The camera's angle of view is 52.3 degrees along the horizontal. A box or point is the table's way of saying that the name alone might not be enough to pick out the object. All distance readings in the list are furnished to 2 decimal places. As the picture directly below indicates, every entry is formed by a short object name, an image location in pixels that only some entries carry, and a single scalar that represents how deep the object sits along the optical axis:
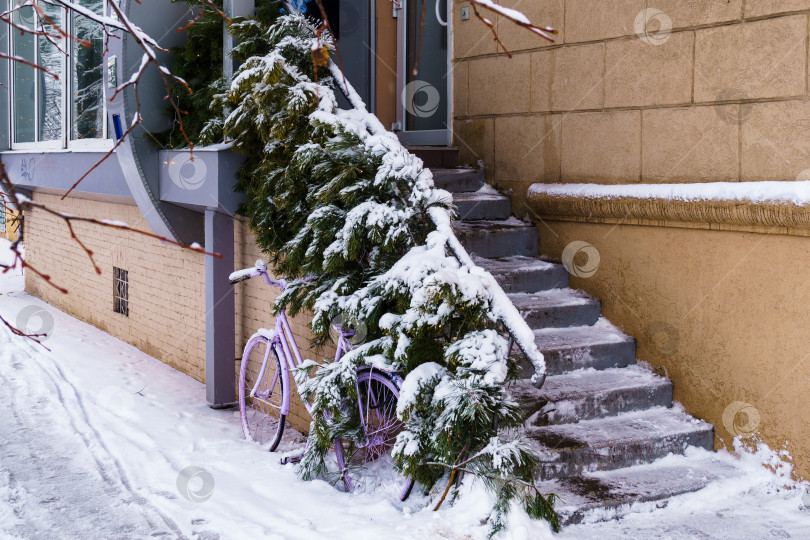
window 8.04
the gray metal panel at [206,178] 5.88
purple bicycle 4.57
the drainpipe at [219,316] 6.43
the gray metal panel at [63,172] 7.52
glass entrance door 7.68
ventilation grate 9.24
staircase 4.37
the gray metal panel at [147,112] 6.33
